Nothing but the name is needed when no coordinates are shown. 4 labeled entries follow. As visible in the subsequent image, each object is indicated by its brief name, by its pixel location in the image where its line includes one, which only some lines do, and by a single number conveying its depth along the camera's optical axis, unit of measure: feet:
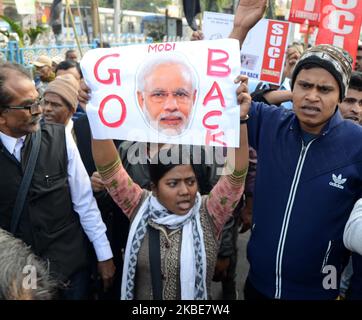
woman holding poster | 5.89
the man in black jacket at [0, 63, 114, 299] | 6.14
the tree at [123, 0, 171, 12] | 142.10
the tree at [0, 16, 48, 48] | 31.91
